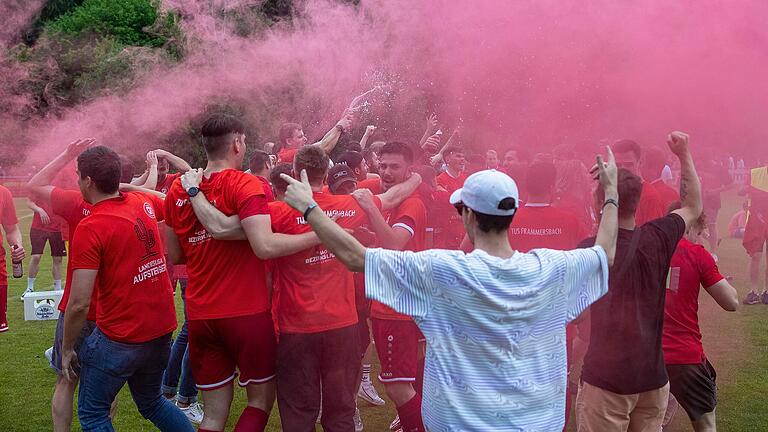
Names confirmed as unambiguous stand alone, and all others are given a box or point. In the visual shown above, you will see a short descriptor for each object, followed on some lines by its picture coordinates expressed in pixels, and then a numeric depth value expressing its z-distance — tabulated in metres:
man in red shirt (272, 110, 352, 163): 7.29
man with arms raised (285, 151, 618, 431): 2.86
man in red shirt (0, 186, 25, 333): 7.45
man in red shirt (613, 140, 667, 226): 6.38
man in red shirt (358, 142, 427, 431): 5.29
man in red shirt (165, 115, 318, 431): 4.47
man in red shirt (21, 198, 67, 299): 12.06
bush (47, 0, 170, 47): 12.45
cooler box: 10.40
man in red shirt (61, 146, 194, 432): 4.60
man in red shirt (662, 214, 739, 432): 4.73
